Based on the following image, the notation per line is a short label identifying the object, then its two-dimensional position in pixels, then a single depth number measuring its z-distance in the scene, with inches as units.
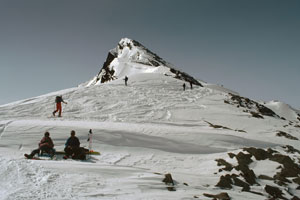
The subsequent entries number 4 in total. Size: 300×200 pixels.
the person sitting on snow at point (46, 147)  352.8
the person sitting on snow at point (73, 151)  360.8
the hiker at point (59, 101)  641.9
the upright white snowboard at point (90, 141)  433.0
